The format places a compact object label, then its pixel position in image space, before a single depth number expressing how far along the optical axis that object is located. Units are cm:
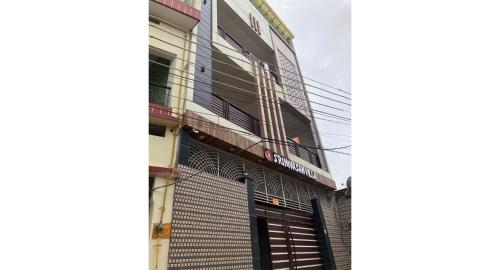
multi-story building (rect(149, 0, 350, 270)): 511
